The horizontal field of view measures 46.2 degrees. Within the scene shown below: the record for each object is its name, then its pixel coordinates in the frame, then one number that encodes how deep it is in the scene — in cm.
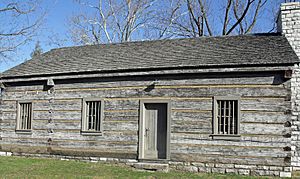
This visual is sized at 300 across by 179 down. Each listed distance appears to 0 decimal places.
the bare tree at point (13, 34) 2625
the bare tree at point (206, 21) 2703
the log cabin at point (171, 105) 1134
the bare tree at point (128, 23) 3173
